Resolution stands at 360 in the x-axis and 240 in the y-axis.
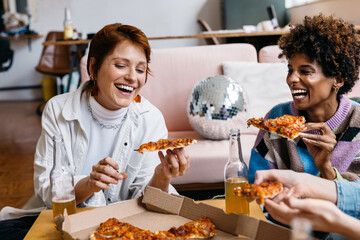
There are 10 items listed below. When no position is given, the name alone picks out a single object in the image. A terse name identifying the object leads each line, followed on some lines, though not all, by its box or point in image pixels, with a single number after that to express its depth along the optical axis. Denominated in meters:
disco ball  2.57
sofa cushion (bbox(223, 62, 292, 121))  2.86
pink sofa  2.91
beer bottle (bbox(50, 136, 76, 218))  1.21
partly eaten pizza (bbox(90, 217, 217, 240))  1.02
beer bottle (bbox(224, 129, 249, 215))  1.18
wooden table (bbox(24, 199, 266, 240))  1.16
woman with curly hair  1.44
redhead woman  1.58
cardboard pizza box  0.99
